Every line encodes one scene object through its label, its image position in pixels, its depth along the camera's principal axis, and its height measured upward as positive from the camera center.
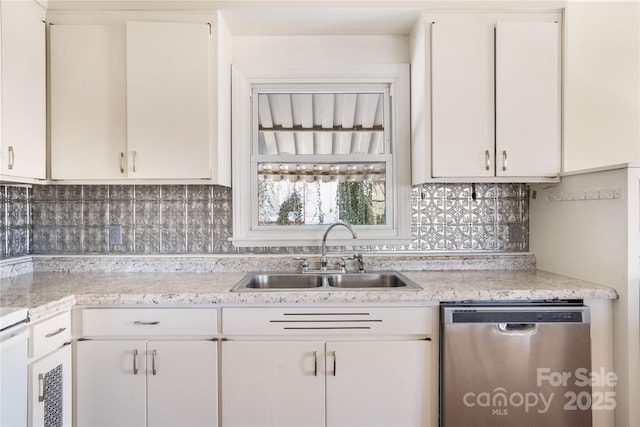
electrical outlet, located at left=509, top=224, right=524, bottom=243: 2.36 -0.16
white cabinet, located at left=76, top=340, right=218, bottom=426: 1.68 -0.79
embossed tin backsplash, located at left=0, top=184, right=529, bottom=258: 2.30 -0.05
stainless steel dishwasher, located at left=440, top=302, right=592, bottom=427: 1.67 -0.71
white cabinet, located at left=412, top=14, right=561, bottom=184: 1.99 +0.63
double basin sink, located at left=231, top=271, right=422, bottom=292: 2.18 -0.41
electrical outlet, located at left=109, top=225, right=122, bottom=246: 2.30 -0.15
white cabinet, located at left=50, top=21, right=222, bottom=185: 1.95 +0.60
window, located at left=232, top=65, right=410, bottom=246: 2.33 +0.35
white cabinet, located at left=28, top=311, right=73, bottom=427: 1.46 -0.68
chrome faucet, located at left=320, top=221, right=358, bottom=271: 2.19 -0.17
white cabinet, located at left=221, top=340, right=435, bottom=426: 1.69 -0.81
